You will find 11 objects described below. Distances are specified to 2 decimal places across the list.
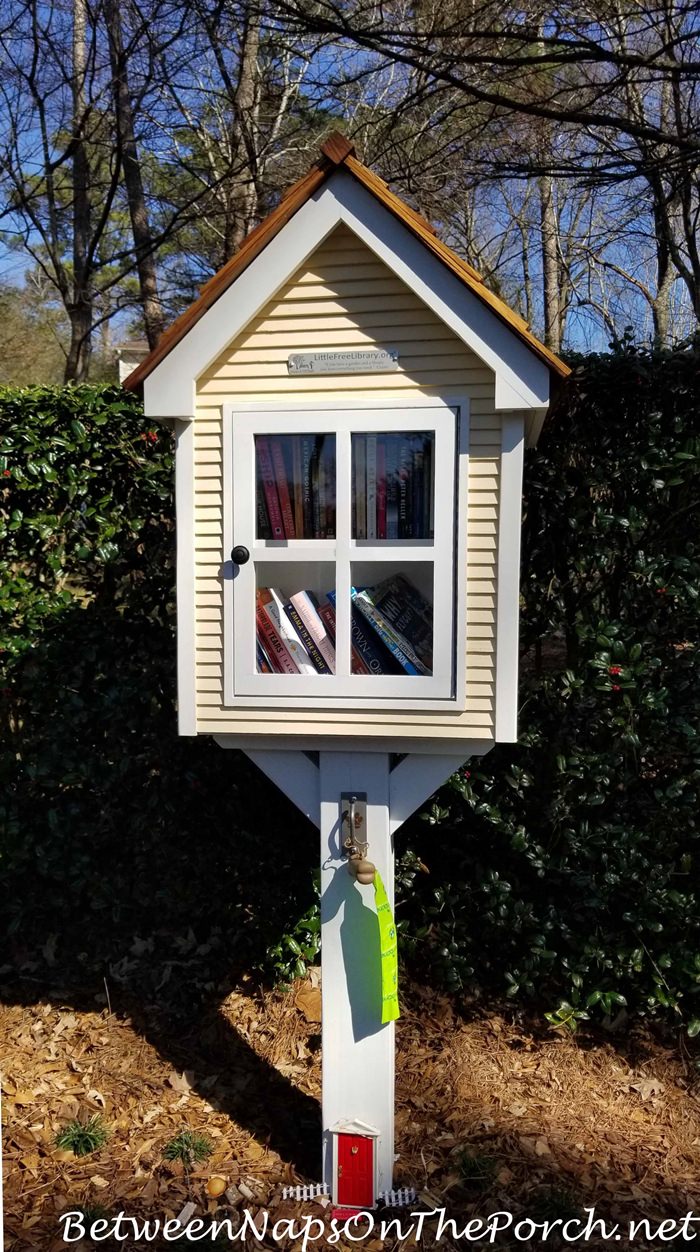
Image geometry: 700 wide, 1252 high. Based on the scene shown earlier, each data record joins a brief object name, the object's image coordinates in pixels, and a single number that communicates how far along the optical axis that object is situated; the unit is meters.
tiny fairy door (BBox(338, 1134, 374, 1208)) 2.43
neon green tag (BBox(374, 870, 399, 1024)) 2.36
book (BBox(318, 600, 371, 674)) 2.30
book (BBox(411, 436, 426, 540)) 2.25
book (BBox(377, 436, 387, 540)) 2.25
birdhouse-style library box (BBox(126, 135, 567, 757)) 2.12
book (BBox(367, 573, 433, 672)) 2.29
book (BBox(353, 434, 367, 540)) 2.25
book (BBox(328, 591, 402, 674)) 2.30
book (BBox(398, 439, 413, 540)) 2.25
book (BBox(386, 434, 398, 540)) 2.25
